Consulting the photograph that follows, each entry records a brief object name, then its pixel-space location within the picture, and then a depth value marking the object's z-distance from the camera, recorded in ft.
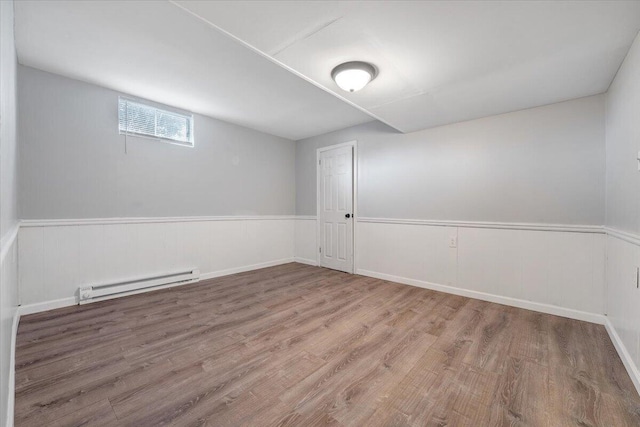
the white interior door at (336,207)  14.34
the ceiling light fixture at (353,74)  6.64
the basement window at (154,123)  10.38
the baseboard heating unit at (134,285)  9.36
